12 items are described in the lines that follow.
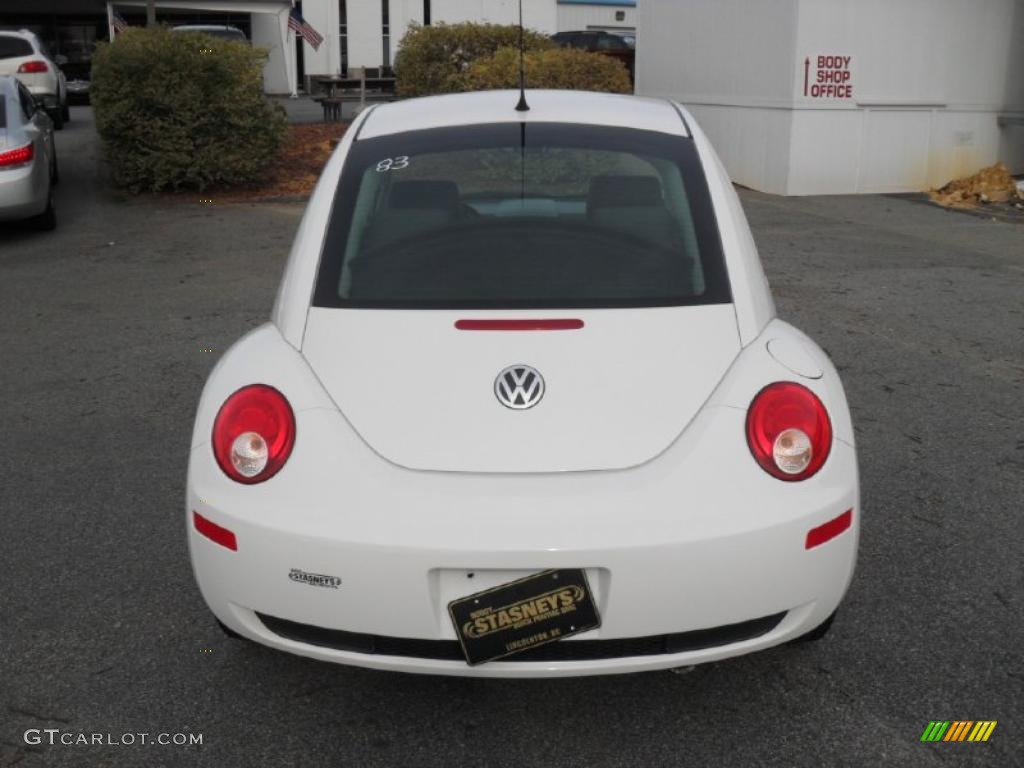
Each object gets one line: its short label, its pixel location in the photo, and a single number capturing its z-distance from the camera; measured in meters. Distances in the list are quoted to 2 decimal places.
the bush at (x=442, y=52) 18.80
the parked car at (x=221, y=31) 26.22
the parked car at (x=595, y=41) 32.84
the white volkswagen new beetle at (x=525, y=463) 2.70
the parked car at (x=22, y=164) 10.74
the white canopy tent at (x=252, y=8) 35.88
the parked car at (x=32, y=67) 21.41
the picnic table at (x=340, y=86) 21.62
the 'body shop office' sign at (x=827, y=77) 14.19
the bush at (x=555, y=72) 16.09
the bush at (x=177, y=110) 13.23
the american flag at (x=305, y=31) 29.14
